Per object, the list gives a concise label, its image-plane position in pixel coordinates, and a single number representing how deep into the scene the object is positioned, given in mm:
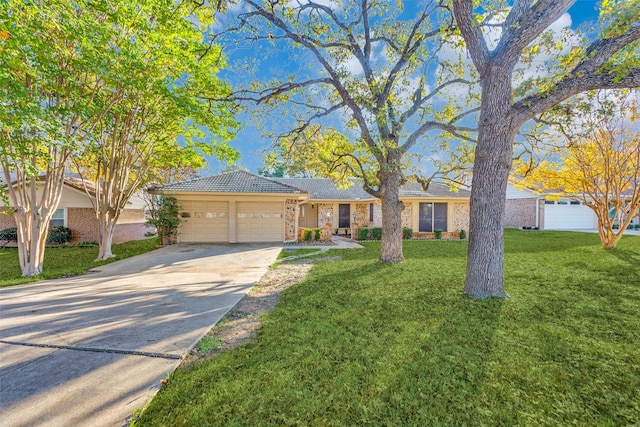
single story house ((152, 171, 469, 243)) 12703
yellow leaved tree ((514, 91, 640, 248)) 9875
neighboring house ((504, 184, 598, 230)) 21188
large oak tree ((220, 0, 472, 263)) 7090
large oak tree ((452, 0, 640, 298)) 4062
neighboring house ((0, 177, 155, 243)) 12945
